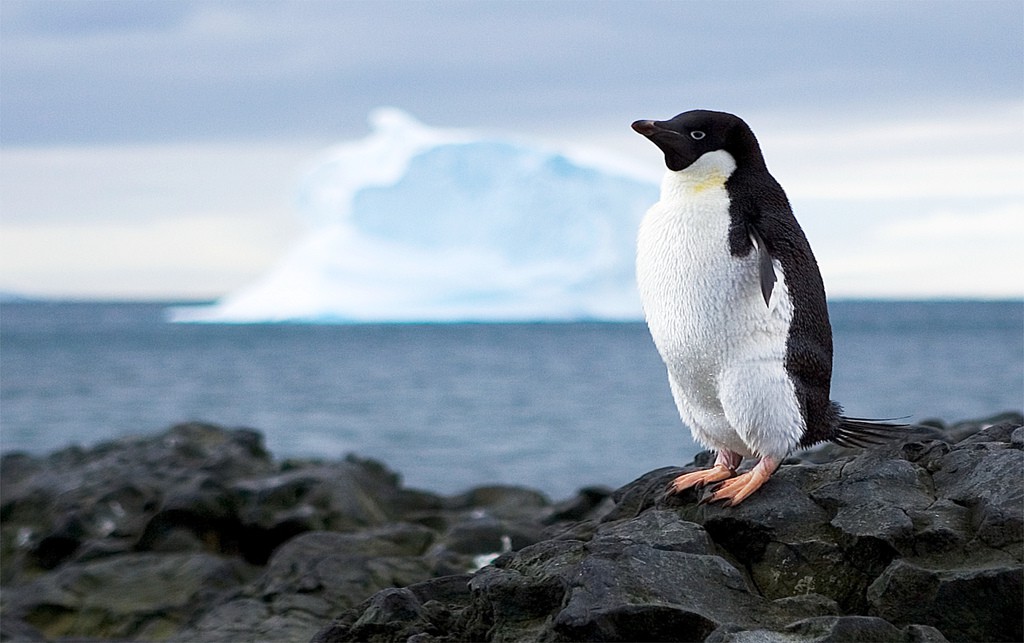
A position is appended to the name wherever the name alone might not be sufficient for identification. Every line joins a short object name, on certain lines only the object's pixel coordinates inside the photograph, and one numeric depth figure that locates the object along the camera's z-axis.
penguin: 8.20
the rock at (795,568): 6.79
